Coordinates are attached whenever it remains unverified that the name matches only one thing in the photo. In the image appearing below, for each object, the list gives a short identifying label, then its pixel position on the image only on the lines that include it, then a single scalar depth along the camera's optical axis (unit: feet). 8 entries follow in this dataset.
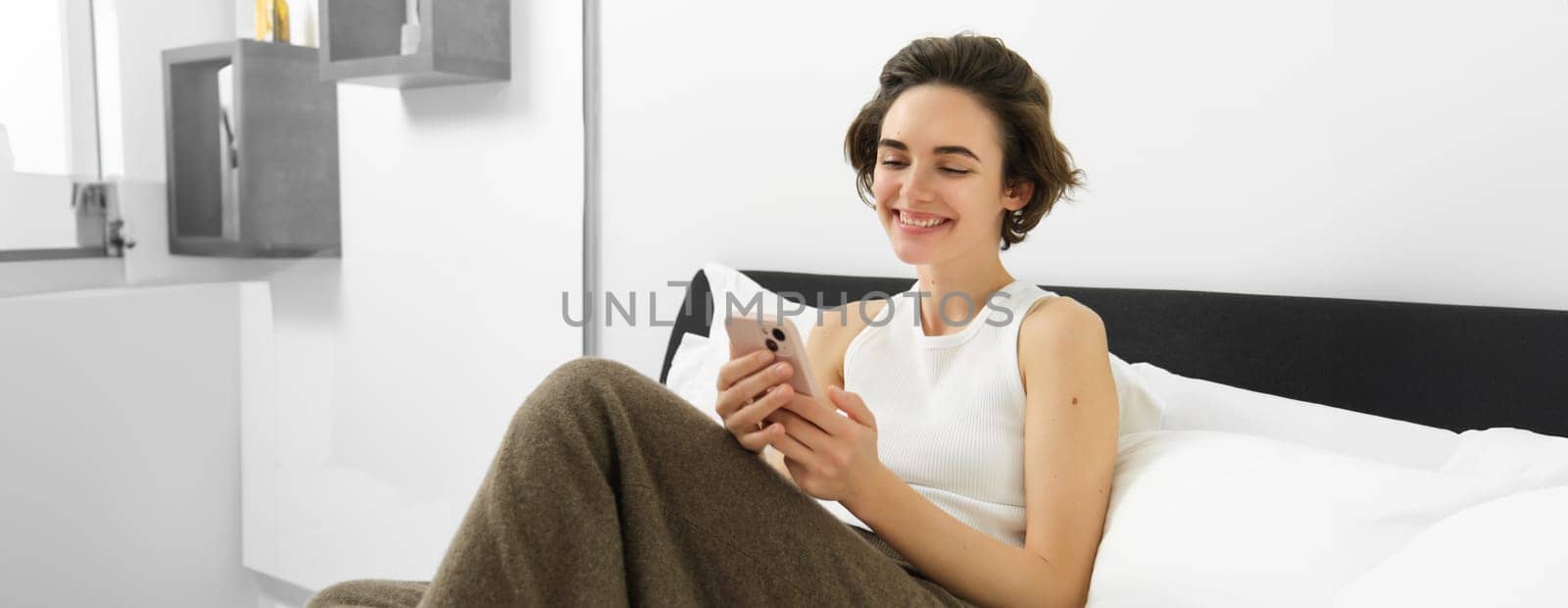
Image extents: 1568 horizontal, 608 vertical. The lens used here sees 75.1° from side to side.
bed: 2.62
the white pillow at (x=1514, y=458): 2.82
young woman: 2.66
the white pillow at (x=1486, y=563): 2.35
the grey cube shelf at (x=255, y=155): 4.15
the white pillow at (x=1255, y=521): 2.83
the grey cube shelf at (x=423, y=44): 4.93
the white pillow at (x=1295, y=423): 3.62
